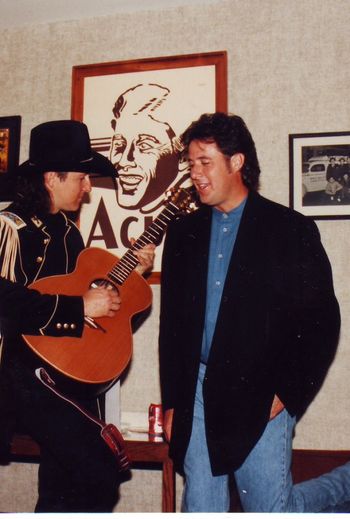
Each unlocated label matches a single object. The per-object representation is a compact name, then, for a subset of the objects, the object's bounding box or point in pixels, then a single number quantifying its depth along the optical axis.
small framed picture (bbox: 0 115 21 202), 3.36
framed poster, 3.17
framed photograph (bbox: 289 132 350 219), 2.96
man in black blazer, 1.91
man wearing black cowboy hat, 2.07
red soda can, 2.70
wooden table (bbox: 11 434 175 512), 2.51
